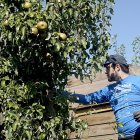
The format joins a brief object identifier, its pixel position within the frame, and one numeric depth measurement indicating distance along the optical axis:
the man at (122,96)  3.98
